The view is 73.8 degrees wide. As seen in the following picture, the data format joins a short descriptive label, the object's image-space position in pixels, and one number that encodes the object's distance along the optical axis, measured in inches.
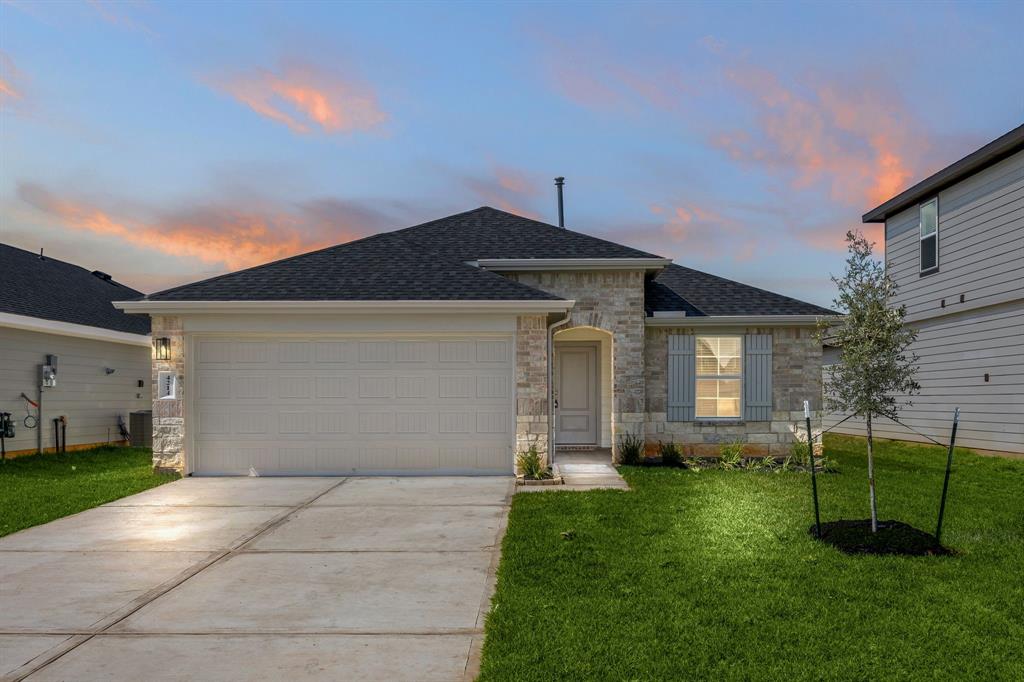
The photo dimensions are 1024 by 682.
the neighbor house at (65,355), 575.5
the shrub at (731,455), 503.8
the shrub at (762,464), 493.0
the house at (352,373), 446.9
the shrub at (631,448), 515.8
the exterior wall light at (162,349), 450.0
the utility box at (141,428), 706.8
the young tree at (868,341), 266.8
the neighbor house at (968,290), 540.7
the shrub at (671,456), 514.3
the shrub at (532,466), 425.7
